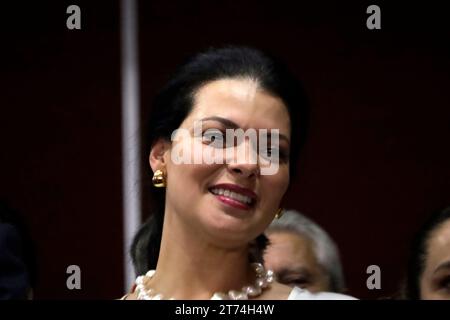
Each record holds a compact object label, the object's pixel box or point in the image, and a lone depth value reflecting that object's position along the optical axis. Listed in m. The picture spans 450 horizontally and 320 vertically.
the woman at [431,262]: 4.16
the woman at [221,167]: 3.92
